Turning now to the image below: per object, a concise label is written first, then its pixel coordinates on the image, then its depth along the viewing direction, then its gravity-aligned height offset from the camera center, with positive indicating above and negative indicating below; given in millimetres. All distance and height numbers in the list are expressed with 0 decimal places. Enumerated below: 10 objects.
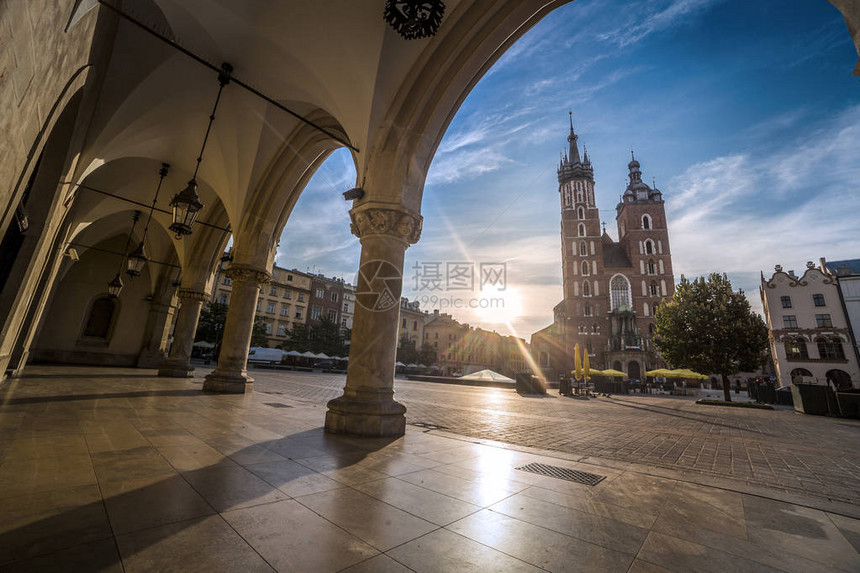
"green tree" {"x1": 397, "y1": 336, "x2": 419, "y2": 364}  49281 +1619
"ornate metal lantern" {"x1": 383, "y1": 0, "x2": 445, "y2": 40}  3305 +3425
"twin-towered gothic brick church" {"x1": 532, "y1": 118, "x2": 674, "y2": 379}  46875 +13623
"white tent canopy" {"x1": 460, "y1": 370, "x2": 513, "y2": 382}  22809 -553
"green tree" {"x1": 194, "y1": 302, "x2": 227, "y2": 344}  31625 +2970
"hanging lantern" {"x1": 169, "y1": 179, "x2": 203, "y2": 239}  6203 +2657
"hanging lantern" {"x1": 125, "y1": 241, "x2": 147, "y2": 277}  9297 +2480
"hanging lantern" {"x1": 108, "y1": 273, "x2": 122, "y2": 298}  11164 +2121
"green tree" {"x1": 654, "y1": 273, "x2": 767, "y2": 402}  18031 +2497
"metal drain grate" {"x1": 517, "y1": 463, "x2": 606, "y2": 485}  3273 -1002
